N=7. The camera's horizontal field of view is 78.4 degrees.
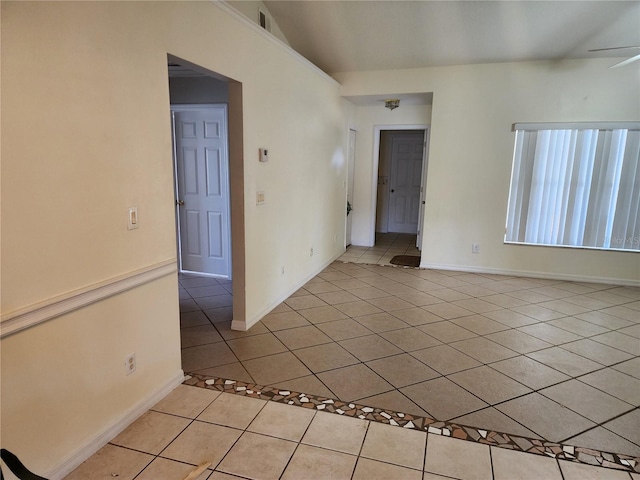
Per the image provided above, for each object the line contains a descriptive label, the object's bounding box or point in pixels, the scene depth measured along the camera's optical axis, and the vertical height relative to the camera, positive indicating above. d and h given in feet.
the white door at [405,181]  27.40 -0.39
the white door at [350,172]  21.17 +0.11
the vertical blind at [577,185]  15.84 -0.26
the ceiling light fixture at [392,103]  18.31 +3.34
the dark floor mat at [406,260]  19.17 -4.27
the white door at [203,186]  15.49 -0.61
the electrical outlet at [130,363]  7.02 -3.47
